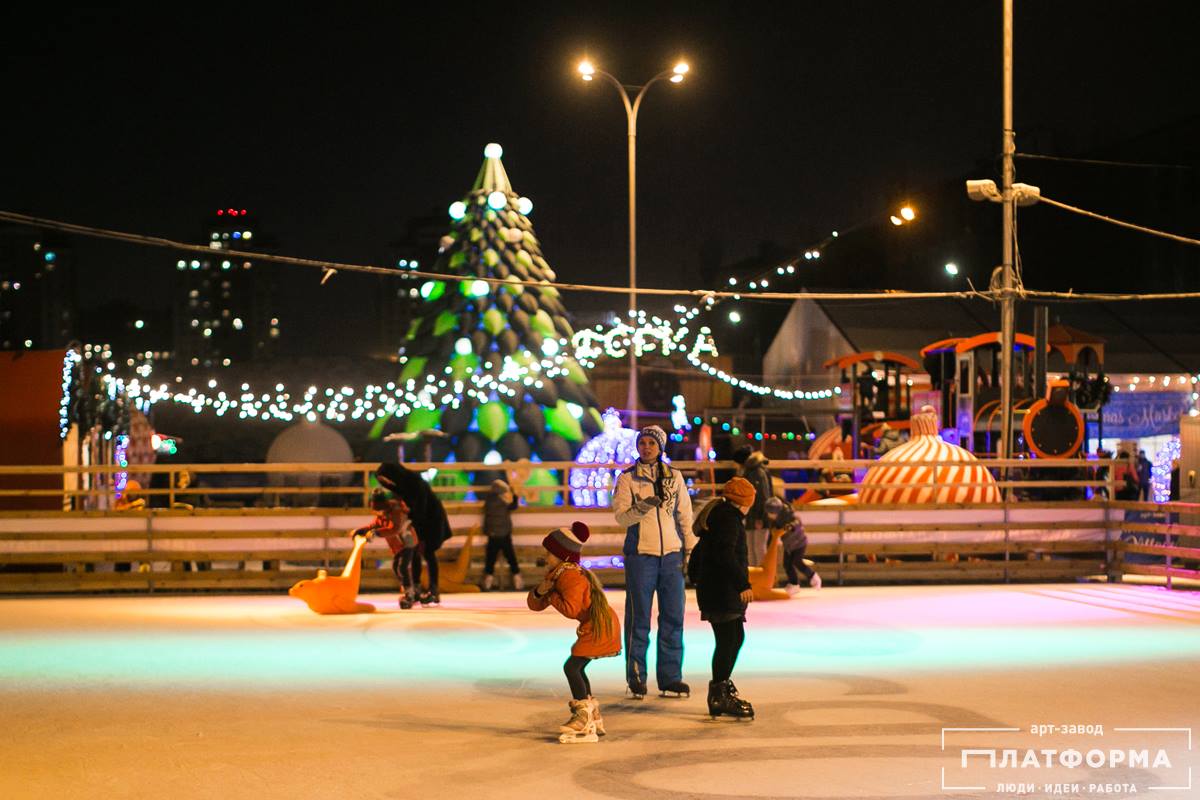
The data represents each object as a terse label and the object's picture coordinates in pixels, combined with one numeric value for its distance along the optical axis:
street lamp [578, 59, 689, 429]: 29.83
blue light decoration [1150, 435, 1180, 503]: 33.00
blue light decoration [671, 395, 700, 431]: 46.19
